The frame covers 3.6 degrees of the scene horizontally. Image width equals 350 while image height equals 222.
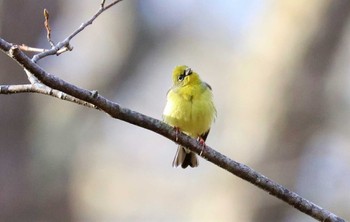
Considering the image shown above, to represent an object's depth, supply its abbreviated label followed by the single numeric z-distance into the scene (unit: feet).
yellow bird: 17.73
